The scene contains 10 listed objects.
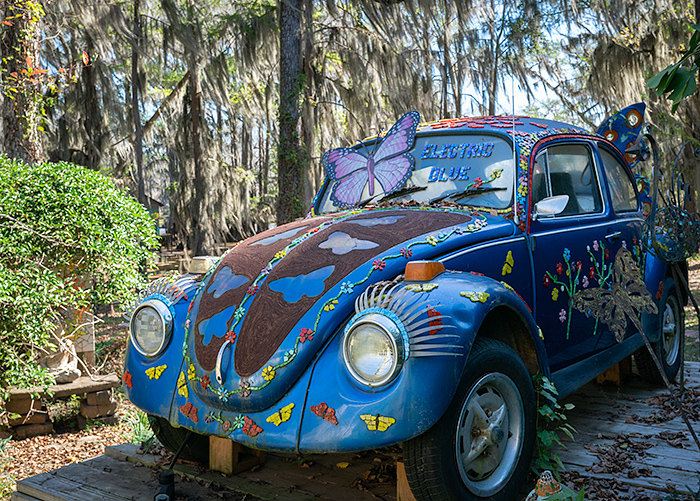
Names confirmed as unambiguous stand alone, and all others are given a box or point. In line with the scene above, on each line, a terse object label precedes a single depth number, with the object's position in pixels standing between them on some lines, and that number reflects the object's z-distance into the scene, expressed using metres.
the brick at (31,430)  5.43
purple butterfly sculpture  3.72
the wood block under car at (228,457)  3.00
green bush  5.18
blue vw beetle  2.29
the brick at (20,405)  5.42
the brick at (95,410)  5.78
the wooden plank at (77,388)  5.38
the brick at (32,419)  5.42
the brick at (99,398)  5.79
